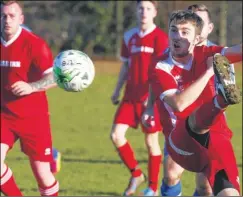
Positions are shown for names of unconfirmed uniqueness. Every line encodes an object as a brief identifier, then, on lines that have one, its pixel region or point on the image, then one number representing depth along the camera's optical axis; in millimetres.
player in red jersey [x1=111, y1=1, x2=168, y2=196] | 17141
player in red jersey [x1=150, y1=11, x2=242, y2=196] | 10289
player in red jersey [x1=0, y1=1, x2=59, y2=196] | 13992
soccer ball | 12398
